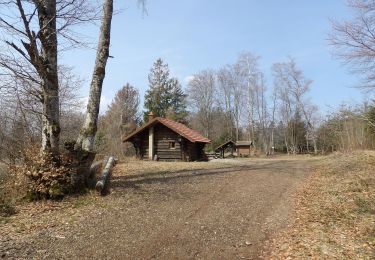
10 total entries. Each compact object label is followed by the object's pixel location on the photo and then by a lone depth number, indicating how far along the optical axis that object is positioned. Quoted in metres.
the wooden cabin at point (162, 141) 25.75
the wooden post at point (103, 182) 9.91
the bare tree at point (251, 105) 54.94
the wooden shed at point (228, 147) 45.97
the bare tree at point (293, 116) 55.97
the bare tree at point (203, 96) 59.75
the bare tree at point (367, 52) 16.12
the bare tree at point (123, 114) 40.78
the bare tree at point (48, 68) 9.71
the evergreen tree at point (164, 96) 52.25
